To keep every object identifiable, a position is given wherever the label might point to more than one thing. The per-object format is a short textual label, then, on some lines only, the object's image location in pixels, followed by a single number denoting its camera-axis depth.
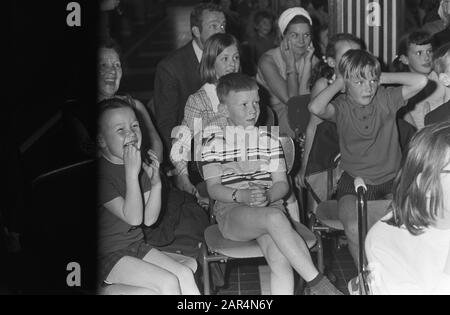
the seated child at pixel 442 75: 4.30
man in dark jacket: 5.00
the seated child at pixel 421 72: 4.96
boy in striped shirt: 3.92
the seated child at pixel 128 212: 3.61
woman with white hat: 5.44
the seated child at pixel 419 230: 2.84
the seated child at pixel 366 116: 4.30
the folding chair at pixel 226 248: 3.90
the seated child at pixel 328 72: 4.74
